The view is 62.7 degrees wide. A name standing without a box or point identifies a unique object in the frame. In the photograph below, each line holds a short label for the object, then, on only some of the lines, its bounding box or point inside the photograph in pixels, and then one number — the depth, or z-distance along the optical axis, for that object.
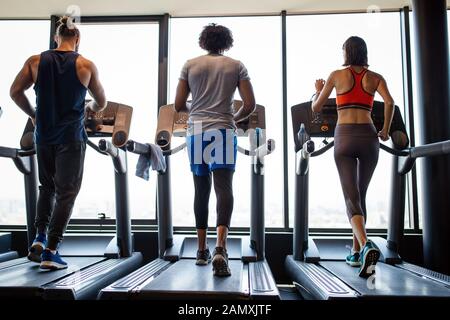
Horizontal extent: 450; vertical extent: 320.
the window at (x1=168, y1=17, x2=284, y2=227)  3.90
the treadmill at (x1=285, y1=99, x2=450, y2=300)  2.10
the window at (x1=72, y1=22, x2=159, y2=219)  4.00
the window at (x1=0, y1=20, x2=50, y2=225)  4.05
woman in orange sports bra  2.29
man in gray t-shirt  2.15
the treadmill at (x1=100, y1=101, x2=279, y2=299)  1.85
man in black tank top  2.22
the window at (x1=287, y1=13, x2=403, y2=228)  3.87
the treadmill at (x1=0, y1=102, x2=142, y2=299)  1.98
